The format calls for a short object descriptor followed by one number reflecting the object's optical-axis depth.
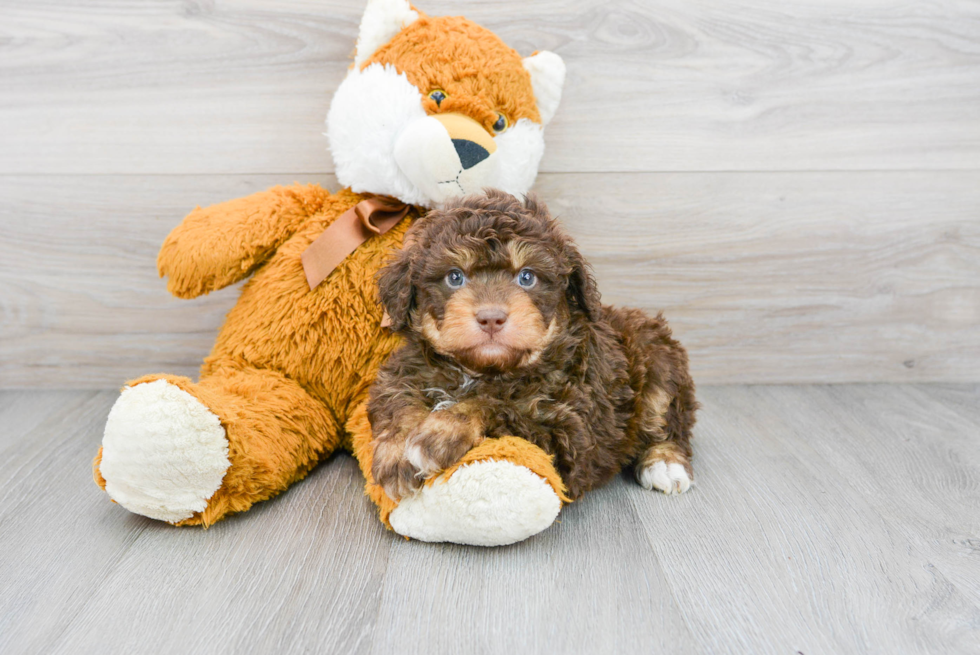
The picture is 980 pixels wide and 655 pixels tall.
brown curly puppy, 1.03
